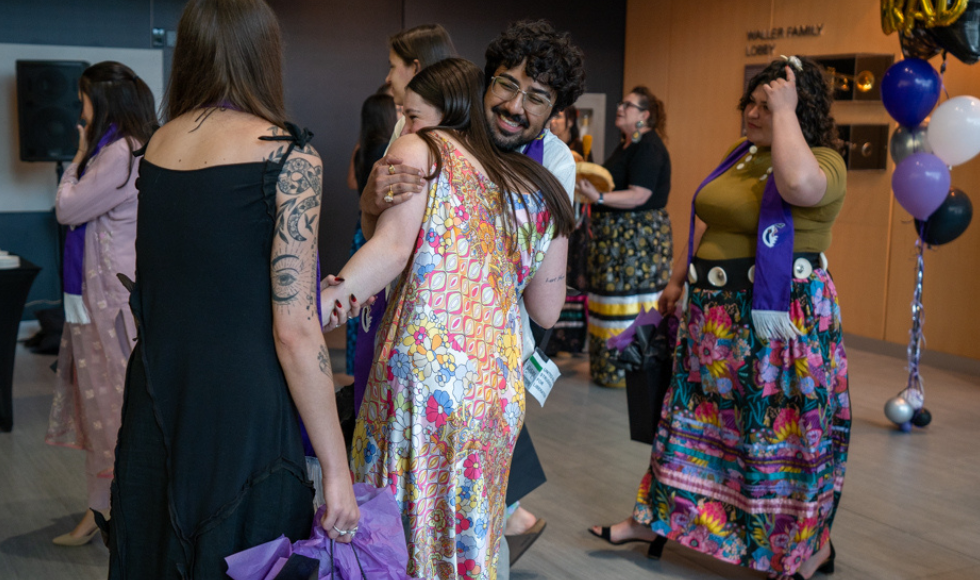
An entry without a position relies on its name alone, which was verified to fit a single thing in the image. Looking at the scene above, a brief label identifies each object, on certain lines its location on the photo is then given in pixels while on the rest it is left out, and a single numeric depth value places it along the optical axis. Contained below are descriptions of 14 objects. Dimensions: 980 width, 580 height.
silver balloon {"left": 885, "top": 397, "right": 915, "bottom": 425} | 4.77
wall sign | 7.25
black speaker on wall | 6.68
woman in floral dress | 1.81
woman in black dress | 1.41
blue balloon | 4.51
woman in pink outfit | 3.18
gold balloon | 4.14
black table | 4.19
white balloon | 4.49
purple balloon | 4.58
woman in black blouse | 5.27
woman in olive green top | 2.75
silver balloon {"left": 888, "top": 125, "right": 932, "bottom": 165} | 4.76
